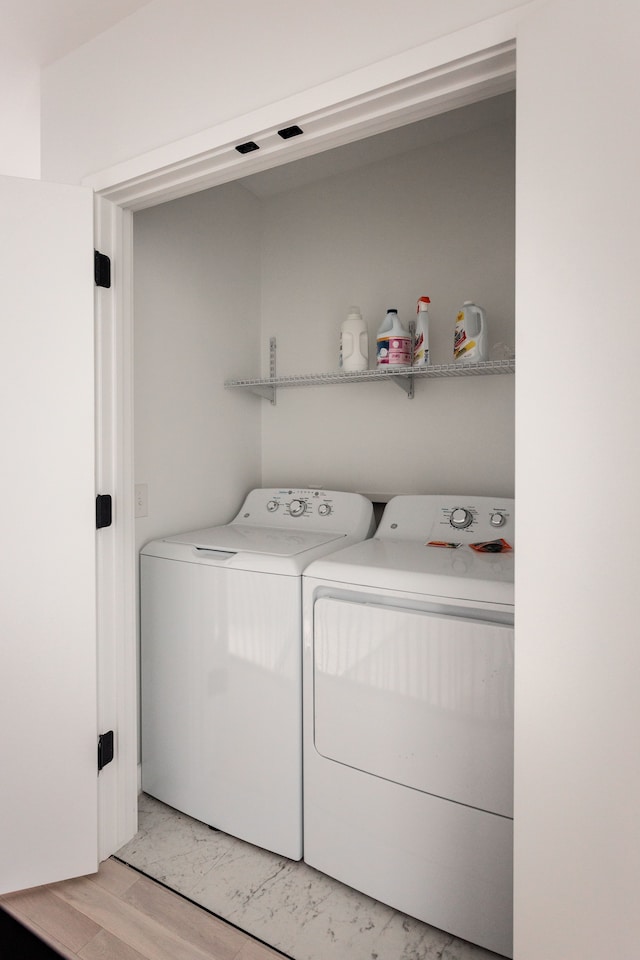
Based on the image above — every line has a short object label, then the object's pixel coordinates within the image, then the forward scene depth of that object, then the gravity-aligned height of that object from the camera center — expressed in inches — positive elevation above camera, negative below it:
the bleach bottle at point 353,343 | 89.7 +21.1
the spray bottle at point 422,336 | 81.5 +20.4
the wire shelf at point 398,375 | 74.8 +15.0
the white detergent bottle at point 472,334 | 75.3 +19.1
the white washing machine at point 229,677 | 67.5 -27.3
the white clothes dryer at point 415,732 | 54.0 -27.9
